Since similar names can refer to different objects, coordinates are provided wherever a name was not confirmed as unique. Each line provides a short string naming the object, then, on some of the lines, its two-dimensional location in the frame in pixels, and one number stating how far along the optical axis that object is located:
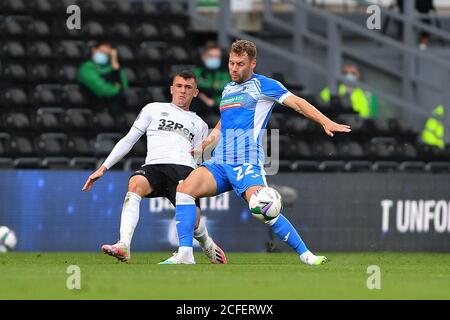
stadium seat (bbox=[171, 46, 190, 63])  21.41
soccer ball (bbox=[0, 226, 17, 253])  16.48
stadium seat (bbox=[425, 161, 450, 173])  20.39
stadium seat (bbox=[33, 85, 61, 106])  19.69
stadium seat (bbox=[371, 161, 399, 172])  20.57
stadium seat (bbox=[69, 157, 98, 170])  18.52
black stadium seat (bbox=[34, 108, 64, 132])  19.25
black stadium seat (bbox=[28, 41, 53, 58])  20.66
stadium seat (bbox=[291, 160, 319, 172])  19.53
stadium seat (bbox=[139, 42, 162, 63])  21.37
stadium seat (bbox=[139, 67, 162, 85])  20.78
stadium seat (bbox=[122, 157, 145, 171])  18.61
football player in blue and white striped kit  11.95
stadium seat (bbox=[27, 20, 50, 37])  21.12
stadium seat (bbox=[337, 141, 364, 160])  20.55
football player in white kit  12.92
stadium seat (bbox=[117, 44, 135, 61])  21.27
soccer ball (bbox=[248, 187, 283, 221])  11.73
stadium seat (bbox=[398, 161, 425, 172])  20.52
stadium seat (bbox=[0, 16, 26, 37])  21.02
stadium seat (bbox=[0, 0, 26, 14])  21.56
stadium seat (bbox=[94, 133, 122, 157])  18.86
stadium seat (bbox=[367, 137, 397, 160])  20.83
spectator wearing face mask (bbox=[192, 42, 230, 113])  19.88
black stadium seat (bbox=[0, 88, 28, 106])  19.64
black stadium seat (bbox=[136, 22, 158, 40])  21.89
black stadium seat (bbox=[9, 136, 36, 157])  18.77
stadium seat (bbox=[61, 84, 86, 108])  19.77
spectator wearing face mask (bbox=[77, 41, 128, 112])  19.64
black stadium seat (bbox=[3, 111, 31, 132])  19.20
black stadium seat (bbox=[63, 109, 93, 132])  19.33
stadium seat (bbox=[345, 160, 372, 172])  20.19
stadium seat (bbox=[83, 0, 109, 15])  21.81
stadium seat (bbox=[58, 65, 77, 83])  20.20
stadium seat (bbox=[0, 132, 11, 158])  18.78
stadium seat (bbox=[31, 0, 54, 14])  21.53
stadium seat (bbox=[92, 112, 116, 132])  19.45
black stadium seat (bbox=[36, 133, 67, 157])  18.81
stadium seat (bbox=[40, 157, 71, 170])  18.70
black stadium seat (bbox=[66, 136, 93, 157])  18.88
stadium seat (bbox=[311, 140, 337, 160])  20.16
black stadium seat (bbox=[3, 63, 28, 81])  20.25
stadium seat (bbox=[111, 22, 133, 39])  21.66
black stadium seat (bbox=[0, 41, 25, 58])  20.62
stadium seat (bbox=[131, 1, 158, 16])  22.20
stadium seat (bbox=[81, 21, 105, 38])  21.36
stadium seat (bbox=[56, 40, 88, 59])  20.69
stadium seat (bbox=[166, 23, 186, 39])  22.17
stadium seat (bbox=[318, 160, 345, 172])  19.81
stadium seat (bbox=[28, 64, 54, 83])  20.25
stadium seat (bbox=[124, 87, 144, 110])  20.08
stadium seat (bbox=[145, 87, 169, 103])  19.98
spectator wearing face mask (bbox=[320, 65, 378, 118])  22.31
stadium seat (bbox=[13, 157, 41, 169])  18.48
